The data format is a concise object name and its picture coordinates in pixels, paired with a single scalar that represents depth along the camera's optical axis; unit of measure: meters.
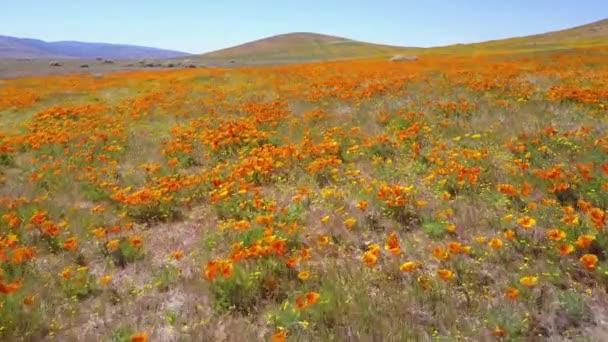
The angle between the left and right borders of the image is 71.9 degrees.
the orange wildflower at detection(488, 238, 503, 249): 4.34
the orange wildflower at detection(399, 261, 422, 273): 4.09
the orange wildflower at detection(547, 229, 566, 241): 4.20
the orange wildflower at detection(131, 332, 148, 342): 3.36
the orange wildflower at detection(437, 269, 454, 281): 3.93
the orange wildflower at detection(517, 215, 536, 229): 4.61
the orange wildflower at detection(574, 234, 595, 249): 4.23
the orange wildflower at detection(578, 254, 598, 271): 3.86
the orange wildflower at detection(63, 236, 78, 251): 5.12
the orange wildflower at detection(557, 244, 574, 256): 4.07
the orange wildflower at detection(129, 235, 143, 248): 5.09
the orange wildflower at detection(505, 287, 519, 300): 3.66
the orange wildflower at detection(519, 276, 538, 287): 3.74
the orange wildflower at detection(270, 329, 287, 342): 3.24
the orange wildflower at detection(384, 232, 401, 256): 4.27
